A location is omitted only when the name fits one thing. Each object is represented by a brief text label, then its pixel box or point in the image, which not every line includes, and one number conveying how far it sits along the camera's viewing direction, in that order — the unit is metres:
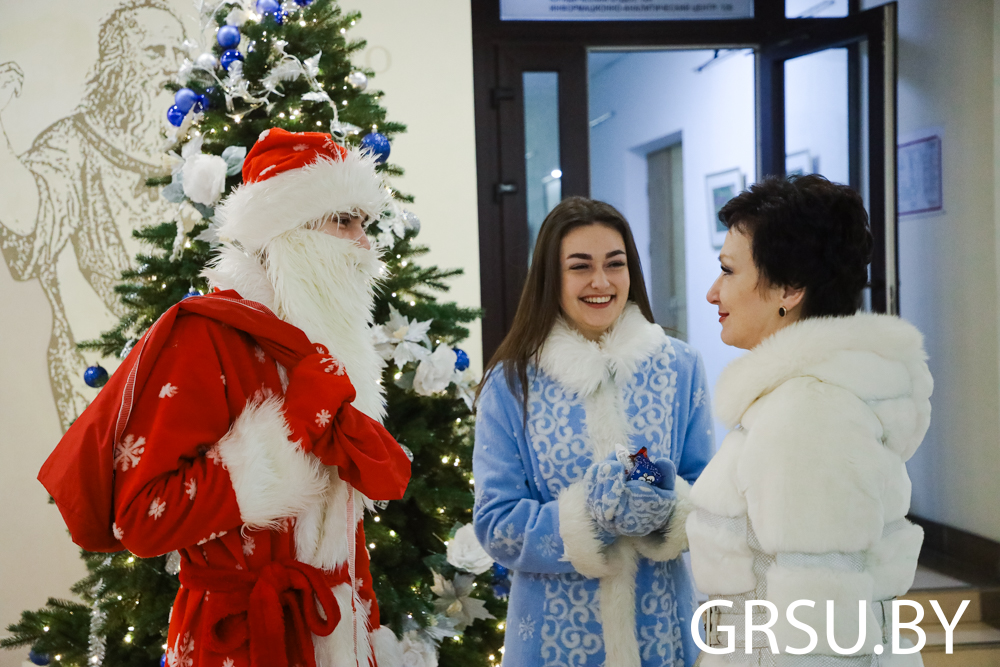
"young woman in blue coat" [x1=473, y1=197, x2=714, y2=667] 1.45
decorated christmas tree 1.92
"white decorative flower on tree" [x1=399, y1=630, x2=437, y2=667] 1.92
